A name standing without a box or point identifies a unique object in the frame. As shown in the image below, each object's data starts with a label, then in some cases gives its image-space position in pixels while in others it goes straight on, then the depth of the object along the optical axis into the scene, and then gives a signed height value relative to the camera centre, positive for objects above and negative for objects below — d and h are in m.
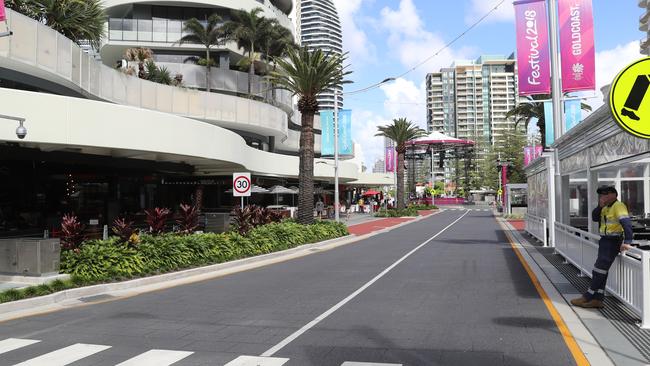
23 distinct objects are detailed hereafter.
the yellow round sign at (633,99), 5.52 +1.05
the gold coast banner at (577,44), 16.89 +4.95
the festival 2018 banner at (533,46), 18.14 +5.21
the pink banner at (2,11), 11.90 +4.19
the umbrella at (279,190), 39.44 +0.73
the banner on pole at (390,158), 63.06 +4.89
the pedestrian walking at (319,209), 43.53 -0.73
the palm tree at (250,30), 42.84 +13.59
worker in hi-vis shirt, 7.85 -0.57
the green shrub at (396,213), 49.94 -1.22
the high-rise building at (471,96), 145.00 +28.87
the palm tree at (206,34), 41.91 +13.12
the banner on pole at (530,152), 46.31 +4.13
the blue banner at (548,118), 21.97 +3.33
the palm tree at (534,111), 38.72 +6.55
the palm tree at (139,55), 38.91 +10.56
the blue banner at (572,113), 22.80 +3.69
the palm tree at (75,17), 21.89 +7.62
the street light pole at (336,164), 31.86 +2.16
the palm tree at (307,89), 25.62 +5.38
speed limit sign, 19.88 +0.59
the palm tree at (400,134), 54.25 +6.73
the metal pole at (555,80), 18.47 +4.11
